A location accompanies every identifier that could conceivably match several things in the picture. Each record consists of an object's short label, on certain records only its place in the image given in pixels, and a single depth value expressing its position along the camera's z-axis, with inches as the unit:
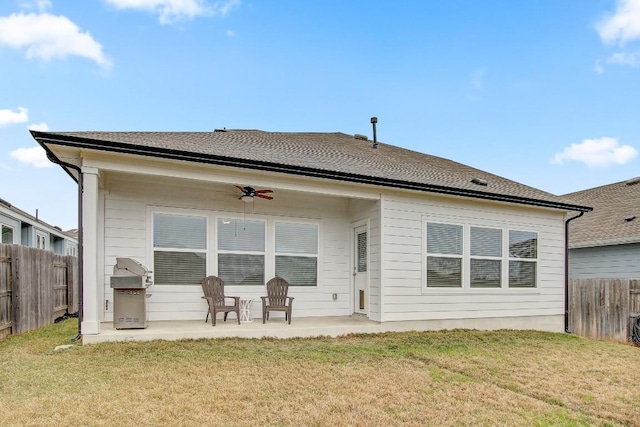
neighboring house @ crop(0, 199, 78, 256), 532.1
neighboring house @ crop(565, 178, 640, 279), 405.8
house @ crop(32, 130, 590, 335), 256.1
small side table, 289.9
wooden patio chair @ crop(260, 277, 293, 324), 289.4
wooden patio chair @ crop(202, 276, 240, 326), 266.7
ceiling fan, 294.6
